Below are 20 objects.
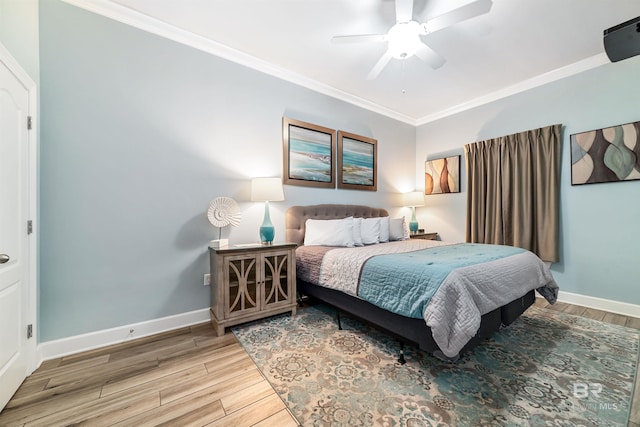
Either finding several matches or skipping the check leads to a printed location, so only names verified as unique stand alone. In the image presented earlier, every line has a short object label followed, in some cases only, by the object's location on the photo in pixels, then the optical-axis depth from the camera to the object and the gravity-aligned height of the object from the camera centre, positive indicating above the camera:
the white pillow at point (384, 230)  3.41 -0.24
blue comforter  1.65 -0.45
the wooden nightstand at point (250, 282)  2.29 -0.68
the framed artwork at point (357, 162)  3.80 +0.81
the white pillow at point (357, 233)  3.05 -0.25
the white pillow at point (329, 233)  2.96 -0.24
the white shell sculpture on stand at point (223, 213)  2.48 +0.00
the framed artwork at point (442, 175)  4.23 +0.65
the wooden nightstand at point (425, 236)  4.09 -0.39
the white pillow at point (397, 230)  3.56 -0.25
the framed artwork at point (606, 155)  2.68 +0.65
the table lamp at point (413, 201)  4.36 +0.20
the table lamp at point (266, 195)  2.71 +0.20
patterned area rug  1.35 -1.09
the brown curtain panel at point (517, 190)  3.19 +0.31
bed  1.54 -0.61
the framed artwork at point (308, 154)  3.23 +0.81
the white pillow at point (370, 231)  3.18 -0.24
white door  1.42 -0.12
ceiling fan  1.80 +1.49
